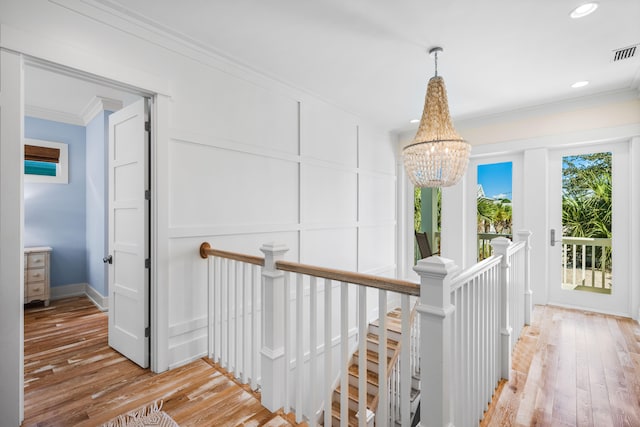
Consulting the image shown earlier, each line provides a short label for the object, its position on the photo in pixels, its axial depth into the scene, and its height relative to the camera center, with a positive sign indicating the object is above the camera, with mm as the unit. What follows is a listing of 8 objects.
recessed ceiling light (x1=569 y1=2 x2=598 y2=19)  1984 +1357
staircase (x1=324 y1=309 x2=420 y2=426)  3326 -1894
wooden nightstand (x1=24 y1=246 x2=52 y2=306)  3647 -742
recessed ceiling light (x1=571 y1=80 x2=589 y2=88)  3177 +1373
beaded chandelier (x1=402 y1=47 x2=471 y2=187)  2322 +535
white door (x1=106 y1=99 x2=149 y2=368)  2268 -162
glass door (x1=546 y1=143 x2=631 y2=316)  3484 -225
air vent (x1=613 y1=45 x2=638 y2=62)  2519 +1371
